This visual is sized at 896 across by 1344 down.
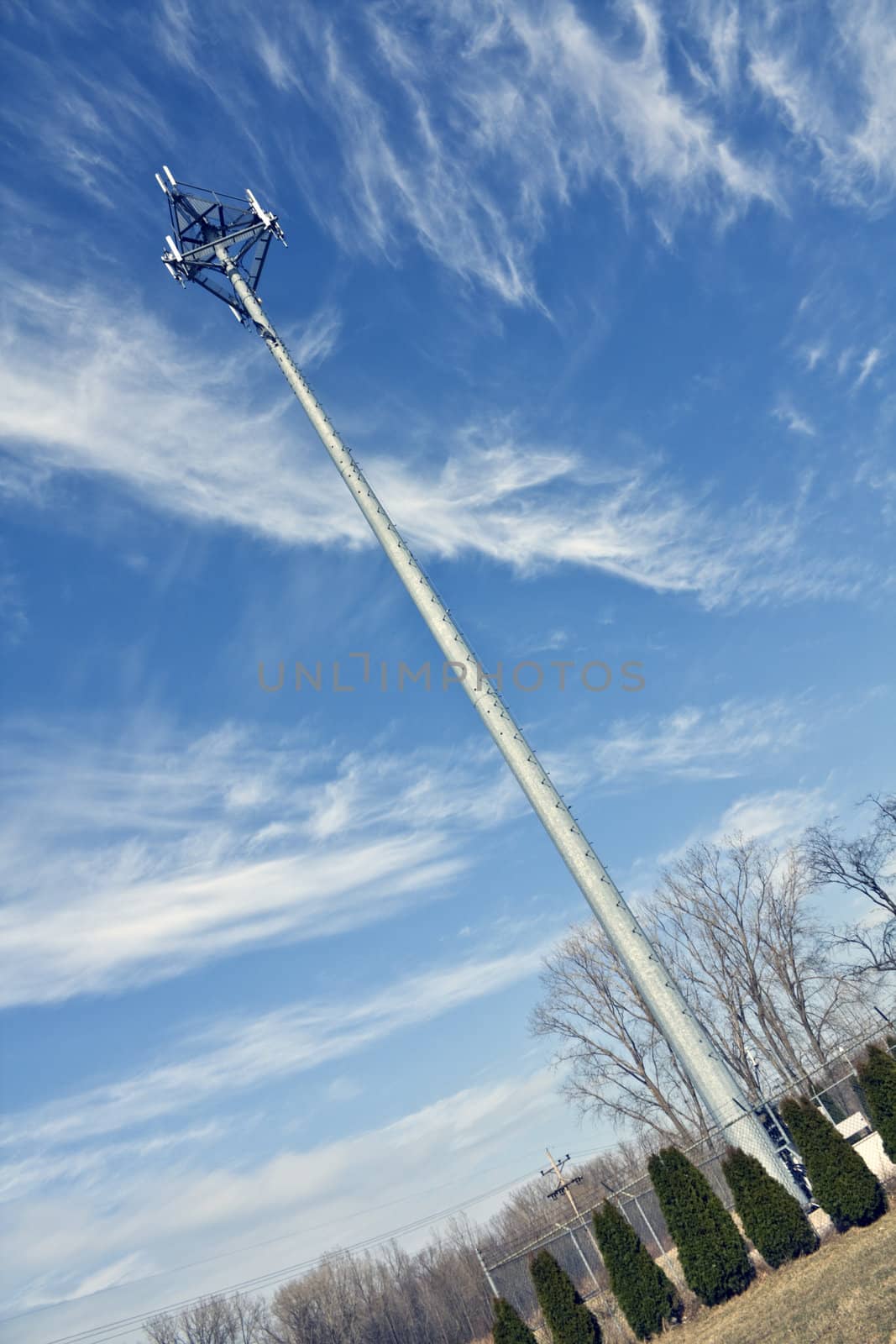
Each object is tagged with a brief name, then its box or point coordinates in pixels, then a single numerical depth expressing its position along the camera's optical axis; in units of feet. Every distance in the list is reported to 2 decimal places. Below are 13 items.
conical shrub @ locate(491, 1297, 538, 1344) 62.90
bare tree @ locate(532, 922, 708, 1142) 127.54
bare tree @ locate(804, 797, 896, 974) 122.52
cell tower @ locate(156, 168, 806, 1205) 57.36
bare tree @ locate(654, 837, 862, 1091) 132.57
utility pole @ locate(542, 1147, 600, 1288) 102.99
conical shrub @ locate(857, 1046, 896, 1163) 57.98
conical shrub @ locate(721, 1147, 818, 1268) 54.54
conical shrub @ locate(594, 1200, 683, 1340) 57.31
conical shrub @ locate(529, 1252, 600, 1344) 59.57
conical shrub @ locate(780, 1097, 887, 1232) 54.19
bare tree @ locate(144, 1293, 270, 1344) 242.04
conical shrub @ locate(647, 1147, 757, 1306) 55.47
